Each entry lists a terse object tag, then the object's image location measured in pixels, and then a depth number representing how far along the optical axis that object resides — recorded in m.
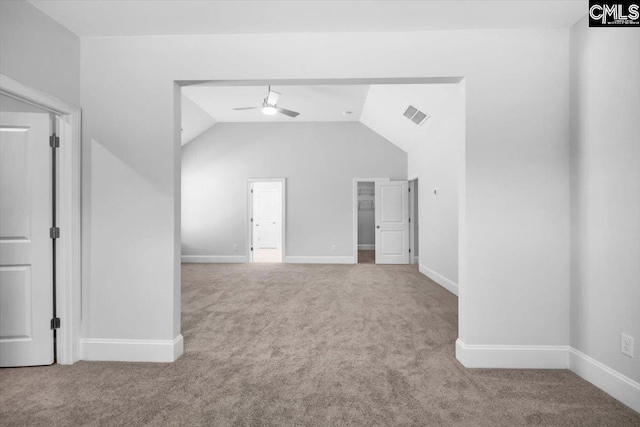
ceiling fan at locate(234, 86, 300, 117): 4.78
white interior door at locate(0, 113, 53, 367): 2.48
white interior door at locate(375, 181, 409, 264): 7.47
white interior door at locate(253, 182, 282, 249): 10.66
